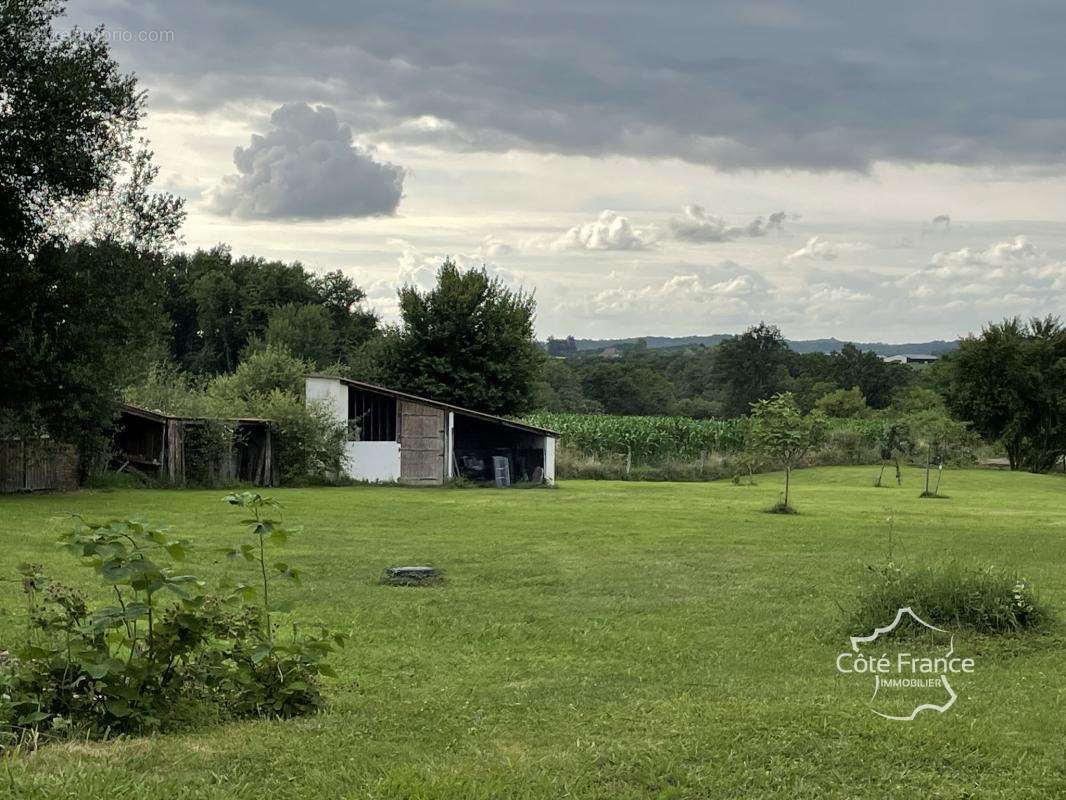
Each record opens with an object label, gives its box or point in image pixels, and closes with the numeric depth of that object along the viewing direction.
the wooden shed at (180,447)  35.56
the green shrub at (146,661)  6.36
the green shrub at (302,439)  38.00
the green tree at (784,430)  27.61
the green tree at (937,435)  39.50
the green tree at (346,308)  91.38
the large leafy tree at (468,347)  53.19
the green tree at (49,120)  26.78
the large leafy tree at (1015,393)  59.75
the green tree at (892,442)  44.86
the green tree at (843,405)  87.91
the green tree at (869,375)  105.94
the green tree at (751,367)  110.44
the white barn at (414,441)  39.88
